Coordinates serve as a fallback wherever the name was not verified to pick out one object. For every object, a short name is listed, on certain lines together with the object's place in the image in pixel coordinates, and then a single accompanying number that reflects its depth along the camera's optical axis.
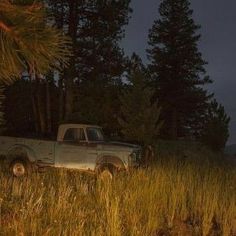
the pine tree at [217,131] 46.28
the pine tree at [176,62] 54.72
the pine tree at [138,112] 32.53
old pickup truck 18.58
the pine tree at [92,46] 32.75
